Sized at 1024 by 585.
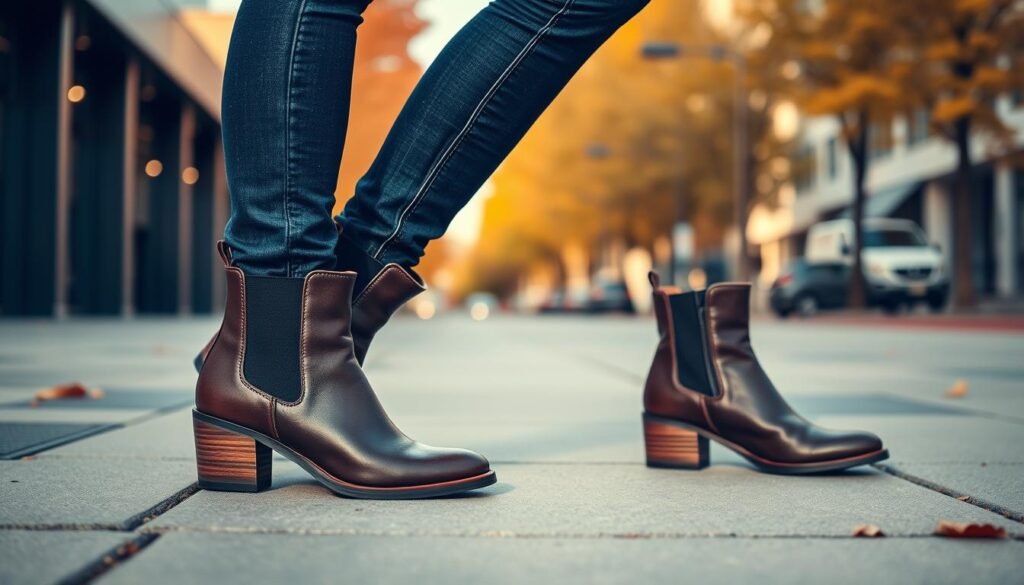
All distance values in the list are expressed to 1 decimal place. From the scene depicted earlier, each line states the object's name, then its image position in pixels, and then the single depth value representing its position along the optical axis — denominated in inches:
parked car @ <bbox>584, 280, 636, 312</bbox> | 1412.4
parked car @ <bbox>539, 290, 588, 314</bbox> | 1611.7
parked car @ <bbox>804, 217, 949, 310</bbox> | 847.7
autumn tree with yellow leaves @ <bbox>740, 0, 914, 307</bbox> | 754.8
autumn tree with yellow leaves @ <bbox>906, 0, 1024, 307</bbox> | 704.4
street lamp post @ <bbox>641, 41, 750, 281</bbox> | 962.7
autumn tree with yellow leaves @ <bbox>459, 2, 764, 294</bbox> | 1250.6
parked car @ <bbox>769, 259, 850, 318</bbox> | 920.3
